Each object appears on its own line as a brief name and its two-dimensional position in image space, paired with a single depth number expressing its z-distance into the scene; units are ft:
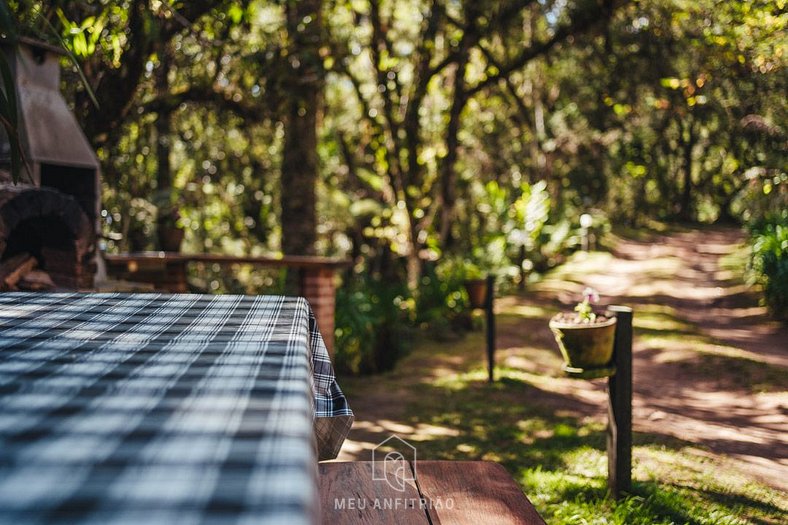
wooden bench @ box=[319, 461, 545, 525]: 6.54
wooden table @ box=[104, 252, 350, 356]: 21.40
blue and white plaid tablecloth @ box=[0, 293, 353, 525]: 2.48
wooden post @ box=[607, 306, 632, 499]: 11.37
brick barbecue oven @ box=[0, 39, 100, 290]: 12.78
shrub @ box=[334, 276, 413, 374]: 25.54
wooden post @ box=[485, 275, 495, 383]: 22.16
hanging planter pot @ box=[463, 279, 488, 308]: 28.73
